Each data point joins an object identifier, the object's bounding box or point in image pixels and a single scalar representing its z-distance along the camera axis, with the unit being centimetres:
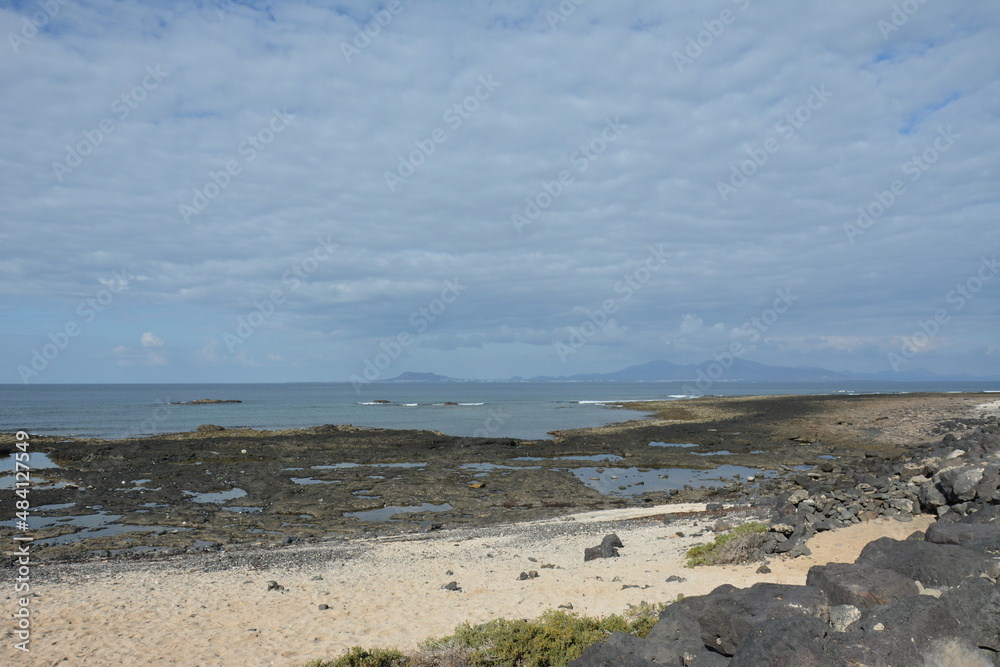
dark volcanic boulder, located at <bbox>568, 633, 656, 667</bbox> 582
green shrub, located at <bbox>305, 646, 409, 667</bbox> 820
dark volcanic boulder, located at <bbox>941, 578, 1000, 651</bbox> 476
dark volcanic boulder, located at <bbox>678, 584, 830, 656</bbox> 582
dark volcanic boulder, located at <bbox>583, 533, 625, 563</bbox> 1430
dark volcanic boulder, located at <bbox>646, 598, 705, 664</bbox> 635
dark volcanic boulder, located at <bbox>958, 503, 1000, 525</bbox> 935
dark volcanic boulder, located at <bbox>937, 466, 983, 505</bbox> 1109
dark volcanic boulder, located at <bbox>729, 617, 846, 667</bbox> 471
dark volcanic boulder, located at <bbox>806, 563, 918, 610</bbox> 608
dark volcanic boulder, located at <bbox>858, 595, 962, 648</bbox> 482
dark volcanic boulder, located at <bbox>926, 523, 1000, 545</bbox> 718
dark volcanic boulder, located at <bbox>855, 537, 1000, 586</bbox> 610
